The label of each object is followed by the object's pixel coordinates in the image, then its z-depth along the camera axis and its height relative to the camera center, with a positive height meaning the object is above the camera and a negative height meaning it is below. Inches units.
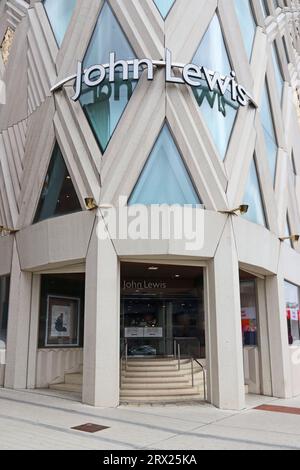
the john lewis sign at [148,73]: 436.8 +260.5
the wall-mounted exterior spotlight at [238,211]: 417.2 +117.5
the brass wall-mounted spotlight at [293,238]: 523.8 +112.1
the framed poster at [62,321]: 546.8 +16.2
